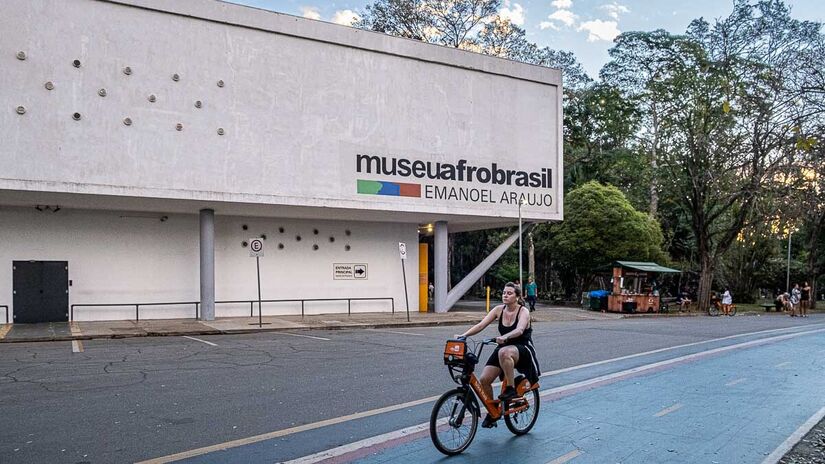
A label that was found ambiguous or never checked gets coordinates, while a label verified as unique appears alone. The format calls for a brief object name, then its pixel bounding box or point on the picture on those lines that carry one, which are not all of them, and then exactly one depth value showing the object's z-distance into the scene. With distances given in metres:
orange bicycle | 6.63
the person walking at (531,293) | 31.78
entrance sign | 28.20
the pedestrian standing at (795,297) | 34.56
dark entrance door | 21.91
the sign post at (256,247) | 21.22
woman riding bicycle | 7.17
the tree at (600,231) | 39.81
